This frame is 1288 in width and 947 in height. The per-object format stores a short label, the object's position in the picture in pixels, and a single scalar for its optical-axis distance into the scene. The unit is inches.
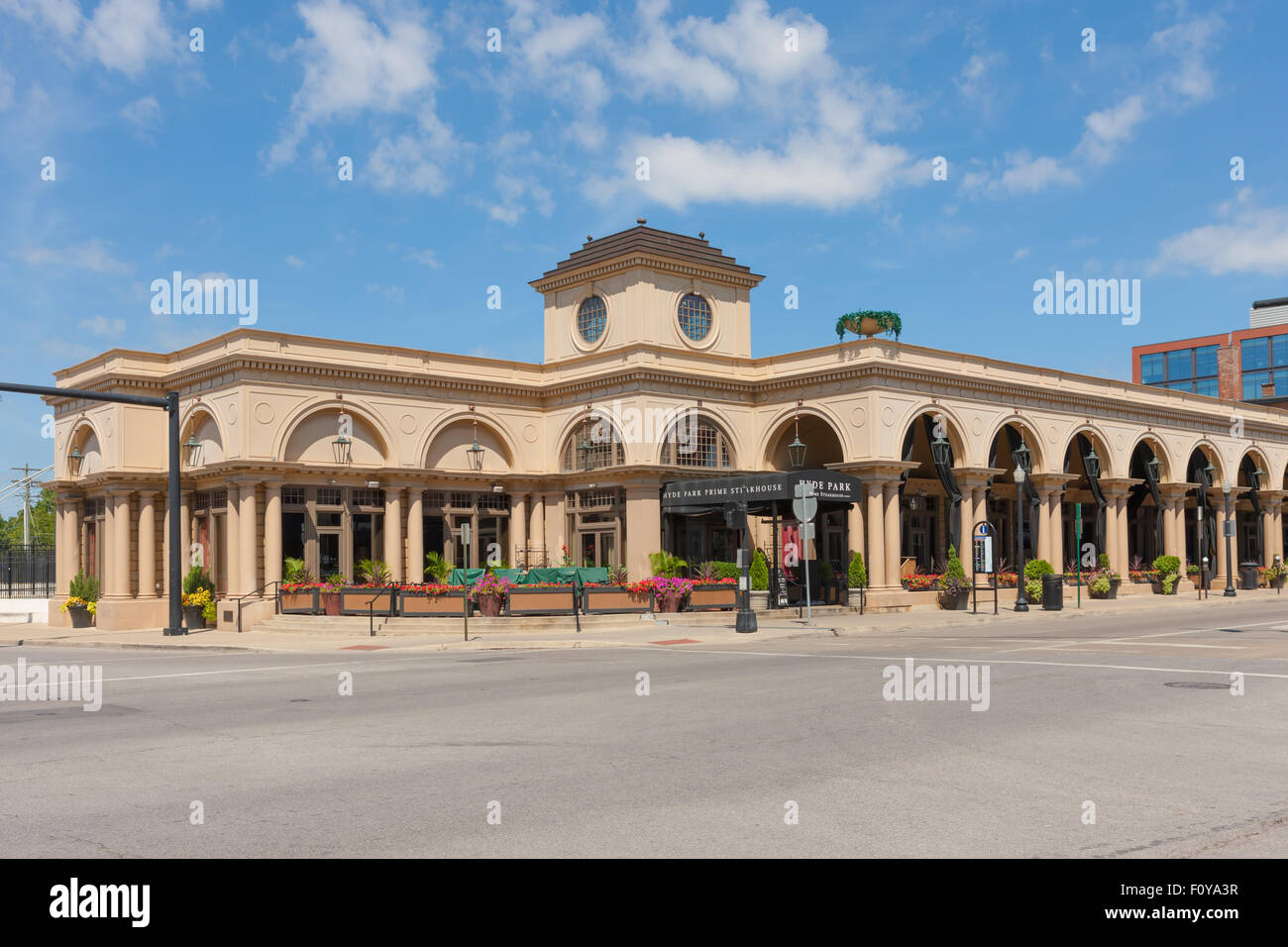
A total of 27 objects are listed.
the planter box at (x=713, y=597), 1310.3
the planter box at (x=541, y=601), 1213.1
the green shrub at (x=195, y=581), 1415.1
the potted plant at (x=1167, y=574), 1825.8
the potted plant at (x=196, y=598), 1398.9
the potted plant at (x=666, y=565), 1411.2
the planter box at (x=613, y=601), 1240.2
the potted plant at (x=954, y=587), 1488.7
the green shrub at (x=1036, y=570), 1546.5
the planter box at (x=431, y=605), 1211.2
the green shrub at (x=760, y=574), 1412.4
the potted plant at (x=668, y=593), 1280.8
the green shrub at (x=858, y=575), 1423.5
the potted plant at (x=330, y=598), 1277.1
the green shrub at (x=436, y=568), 1515.7
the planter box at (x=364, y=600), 1238.1
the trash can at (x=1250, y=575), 1978.3
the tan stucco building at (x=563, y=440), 1422.2
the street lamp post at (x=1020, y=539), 1328.7
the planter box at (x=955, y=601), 1493.6
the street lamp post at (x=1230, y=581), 1766.7
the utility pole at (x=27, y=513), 3043.8
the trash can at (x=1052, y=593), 1441.9
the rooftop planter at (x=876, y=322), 1889.8
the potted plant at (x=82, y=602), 1544.0
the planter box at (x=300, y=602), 1288.1
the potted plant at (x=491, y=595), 1213.1
